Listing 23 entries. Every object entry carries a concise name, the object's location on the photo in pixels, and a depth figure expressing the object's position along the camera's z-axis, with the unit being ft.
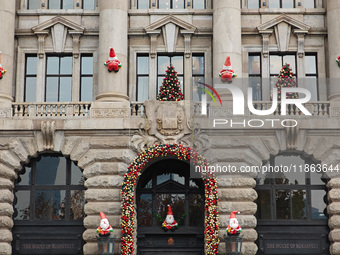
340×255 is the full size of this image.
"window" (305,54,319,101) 99.71
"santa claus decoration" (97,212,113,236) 84.99
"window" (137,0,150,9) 102.94
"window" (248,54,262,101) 99.91
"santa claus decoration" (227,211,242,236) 84.94
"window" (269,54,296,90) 101.35
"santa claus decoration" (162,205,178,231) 93.20
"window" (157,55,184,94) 101.24
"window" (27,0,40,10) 103.19
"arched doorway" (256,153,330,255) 92.27
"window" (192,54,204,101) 100.68
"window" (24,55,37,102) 100.32
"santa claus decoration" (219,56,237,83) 94.43
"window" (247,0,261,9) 102.99
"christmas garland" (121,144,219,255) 87.61
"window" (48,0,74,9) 102.83
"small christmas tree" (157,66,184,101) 92.94
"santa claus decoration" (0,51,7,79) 95.44
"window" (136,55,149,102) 100.28
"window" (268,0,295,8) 102.99
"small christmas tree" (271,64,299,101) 94.17
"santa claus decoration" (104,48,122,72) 94.38
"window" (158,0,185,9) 102.83
